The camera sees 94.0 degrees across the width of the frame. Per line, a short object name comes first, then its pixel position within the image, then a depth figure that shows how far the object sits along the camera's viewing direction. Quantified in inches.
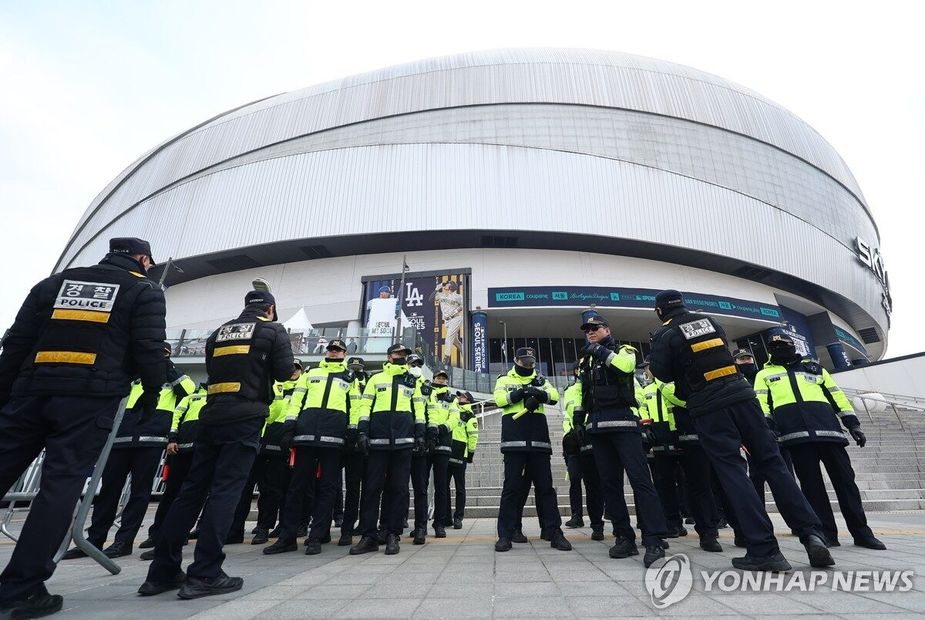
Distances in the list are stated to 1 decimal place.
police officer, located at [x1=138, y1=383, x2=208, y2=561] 205.5
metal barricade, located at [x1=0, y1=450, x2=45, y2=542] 248.3
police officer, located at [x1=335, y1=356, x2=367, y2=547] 207.2
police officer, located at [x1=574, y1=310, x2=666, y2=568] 154.3
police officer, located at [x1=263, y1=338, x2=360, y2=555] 187.8
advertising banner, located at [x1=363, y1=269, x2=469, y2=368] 971.3
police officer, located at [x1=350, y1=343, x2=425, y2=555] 188.6
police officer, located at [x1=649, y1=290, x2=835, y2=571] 125.6
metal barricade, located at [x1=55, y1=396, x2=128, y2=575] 127.4
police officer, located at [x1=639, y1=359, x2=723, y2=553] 179.0
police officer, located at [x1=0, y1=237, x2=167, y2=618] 97.3
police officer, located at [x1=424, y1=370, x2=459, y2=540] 234.1
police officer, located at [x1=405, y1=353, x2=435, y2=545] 205.5
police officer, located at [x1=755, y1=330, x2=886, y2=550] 173.2
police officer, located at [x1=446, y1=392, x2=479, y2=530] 281.6
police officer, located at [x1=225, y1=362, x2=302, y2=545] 222.7
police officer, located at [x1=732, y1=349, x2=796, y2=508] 255.3
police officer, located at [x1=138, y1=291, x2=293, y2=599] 116.0
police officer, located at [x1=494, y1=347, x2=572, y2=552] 183.3
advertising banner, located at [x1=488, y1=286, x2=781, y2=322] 1080.8
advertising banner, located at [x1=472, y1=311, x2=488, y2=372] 981.8
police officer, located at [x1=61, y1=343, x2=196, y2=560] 190.1
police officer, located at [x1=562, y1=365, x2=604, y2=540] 200.5
